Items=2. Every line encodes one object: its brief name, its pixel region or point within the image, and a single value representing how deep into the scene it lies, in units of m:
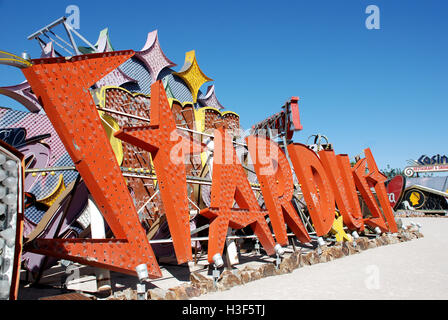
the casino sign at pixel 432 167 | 43.38
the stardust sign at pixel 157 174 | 6.19
